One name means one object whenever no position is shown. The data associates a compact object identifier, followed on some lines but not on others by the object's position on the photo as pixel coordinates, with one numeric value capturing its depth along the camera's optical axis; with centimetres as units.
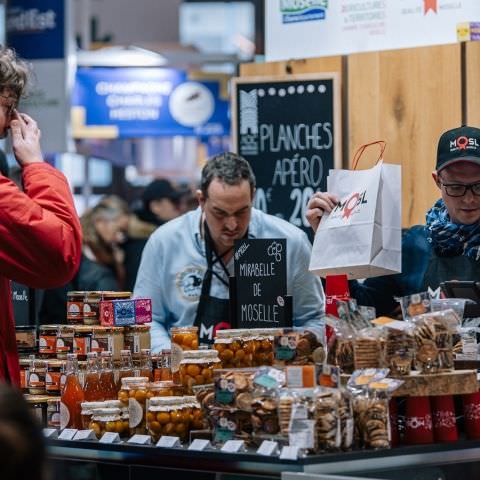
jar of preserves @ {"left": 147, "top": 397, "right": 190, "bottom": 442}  518
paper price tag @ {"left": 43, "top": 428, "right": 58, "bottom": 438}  553
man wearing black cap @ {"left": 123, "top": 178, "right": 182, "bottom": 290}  1512
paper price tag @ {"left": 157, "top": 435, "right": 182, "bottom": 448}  501
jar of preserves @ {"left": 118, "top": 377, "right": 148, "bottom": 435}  531
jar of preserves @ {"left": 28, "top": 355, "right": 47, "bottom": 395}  606
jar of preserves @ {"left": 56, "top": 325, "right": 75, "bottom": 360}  613
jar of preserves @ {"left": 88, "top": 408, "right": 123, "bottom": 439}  539
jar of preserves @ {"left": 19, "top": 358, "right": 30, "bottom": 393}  619
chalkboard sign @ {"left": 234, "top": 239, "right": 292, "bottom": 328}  611
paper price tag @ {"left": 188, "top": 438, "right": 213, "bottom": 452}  490
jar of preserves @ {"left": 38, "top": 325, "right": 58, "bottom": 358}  619
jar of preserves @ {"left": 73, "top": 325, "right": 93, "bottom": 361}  602
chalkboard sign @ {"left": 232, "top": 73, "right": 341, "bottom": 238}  907
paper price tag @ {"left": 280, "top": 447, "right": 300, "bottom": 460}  459
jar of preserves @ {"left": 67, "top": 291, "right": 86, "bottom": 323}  625
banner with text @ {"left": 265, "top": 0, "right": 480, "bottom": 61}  873
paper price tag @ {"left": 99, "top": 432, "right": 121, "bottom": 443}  524
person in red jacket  502
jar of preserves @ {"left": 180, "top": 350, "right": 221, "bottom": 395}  546
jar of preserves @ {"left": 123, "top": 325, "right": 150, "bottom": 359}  598
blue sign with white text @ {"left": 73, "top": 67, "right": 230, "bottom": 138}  1695
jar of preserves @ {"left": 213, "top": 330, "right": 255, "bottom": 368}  558
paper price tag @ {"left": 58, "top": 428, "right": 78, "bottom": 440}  542
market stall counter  466
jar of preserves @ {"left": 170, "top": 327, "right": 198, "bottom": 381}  555
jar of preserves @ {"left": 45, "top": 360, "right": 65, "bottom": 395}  598
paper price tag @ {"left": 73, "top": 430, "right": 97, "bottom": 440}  536
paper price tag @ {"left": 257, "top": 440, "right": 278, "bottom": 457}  467
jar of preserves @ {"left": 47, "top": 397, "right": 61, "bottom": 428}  573
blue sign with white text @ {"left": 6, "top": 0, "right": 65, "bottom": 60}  1462
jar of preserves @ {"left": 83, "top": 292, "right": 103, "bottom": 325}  620
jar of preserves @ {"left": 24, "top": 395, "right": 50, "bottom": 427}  578
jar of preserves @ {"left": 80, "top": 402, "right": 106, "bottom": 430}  542
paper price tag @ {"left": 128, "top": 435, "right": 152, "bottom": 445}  515
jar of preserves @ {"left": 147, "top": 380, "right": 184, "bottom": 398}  539
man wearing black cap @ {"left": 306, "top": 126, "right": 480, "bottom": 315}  674
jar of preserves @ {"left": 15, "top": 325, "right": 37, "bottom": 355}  653
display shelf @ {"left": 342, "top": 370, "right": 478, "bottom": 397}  505
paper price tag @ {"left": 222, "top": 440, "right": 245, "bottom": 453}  480
